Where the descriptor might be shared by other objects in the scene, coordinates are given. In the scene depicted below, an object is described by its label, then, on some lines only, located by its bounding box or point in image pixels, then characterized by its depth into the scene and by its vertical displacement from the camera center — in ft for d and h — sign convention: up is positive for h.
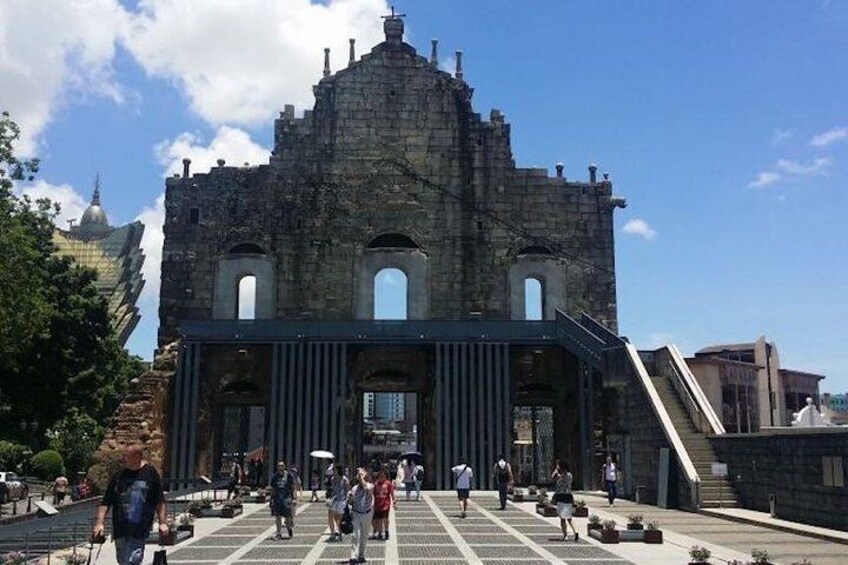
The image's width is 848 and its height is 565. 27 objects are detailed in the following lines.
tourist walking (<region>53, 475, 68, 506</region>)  84.07 -7.61
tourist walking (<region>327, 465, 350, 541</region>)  52.42 -5.18
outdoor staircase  69.31 -2.80
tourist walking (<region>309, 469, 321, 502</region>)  85.15 -6.86
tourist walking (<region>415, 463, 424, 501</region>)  83.76 -6.36
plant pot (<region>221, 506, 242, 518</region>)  67.26 -7.69
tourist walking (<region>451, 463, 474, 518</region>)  67.00 -5.42
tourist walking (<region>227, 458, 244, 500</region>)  79.51 -6.44
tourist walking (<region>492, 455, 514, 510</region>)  72.84 -5.42
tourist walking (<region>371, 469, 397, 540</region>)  51.29 -5.37
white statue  76.64 +0.11
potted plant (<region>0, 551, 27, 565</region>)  28.80 -5.02
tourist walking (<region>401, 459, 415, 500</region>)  83.61 -6.03
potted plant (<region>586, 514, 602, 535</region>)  52.70 -6.65
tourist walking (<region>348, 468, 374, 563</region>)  42.32 -4.92
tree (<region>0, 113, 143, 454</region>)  96.53 +6.86
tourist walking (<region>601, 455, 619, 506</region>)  77.77 -5.59
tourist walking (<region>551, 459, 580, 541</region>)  51.29 -5.13
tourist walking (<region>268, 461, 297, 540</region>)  52.54 -5.24
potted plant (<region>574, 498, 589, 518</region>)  66.03 -7.24
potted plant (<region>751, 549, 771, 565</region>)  35.21 -5.82
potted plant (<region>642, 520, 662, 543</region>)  48.93 -6.70
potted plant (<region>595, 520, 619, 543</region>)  49.80 -6.86
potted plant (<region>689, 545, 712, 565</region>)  38.06 -6.13
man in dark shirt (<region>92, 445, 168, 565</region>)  25.07 -2.72
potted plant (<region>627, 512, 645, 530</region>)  52.47 -6.53
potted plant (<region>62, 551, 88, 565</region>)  31.98 -5.59
